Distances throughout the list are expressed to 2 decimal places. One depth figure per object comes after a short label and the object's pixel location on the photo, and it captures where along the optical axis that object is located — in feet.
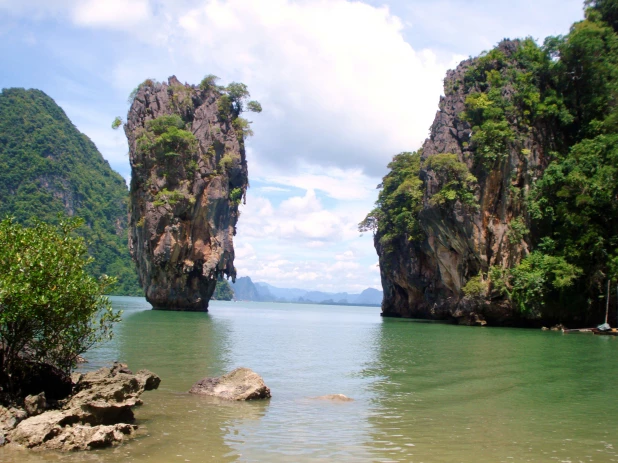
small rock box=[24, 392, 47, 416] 26.48
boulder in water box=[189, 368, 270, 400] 35.19
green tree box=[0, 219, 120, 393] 26.91
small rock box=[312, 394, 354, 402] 36.40
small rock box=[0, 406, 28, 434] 24.23
